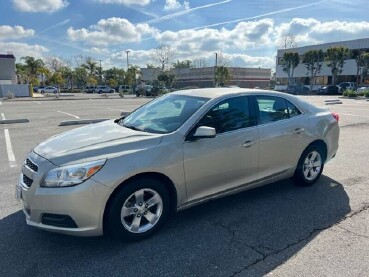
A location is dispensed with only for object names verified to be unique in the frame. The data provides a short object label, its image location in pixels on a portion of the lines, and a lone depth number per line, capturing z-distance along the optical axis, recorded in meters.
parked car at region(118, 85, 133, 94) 58.67
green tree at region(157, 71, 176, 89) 50.08
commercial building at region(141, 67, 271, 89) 67.94
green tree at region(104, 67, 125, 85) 78.31
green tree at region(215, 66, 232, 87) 54.81
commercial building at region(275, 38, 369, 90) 49.53
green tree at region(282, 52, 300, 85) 52.31
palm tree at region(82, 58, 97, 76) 75.00
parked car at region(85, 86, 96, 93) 63.84
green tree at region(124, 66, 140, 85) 74.06
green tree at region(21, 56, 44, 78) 60.22
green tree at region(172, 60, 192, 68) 86.94
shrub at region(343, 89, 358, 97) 33.81
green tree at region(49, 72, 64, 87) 57.47
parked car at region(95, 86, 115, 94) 60.59
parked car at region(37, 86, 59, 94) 58.62
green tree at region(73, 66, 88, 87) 69.88
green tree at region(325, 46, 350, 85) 44.94
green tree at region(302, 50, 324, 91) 49.28
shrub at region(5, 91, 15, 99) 34.43
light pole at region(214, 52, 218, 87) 56.34
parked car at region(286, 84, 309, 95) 46.78
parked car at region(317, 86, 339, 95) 43.34
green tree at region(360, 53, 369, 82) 43.16
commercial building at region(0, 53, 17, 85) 47.19
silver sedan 2.88
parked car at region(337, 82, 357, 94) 42.90
